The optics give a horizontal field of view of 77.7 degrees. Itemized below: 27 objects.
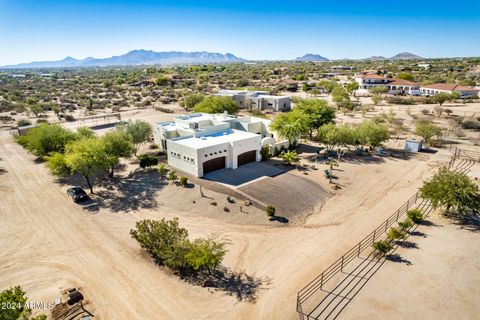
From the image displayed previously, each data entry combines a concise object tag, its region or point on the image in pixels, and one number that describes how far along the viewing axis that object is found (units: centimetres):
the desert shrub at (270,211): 2866
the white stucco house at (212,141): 3731
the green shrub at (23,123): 6389
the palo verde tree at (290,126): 4662
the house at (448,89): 9325
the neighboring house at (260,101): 8069
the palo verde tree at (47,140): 4209
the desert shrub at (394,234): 2453
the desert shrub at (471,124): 6030
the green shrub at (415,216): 2772
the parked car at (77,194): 3189
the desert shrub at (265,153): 4328
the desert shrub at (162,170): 3706
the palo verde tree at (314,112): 5128
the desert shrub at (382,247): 2281
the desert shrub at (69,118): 7208
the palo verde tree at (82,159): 3222
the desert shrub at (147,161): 4006
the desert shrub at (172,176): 3625
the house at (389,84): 10531
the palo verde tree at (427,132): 5091
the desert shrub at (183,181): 3438
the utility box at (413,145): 4797
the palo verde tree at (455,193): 2684
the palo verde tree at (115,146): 3745
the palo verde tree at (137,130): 4538
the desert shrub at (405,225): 2601
